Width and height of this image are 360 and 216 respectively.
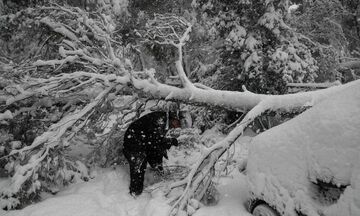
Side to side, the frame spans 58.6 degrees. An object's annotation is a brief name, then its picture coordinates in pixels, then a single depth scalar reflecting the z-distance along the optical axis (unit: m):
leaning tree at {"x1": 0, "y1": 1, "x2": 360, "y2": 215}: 5.12
